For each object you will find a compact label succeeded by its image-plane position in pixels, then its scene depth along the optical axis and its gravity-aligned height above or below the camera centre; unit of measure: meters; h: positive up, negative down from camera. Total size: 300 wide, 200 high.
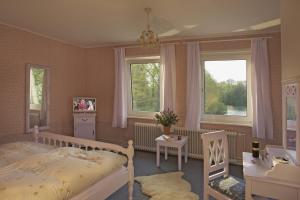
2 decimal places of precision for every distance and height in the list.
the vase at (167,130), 3.98 -0.55
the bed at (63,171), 1.67 -0.66
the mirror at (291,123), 1.72 -0.19
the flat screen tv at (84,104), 4.77 -0.05
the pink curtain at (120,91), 4.76 +0.25
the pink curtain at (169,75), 4.29 +0.55
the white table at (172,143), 3.64 -0.74
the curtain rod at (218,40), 3.79 +1.19
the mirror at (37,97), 3.92 +0.11
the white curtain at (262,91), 3.62 +0.18
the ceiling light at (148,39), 2.71 +0.83
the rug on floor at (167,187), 2.68 -1.22
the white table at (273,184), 1.45 -0.61
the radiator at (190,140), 3.90 -0.80
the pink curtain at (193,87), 4.09 +0.29
